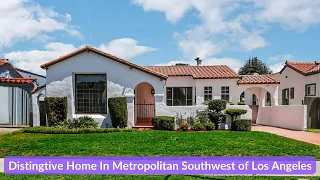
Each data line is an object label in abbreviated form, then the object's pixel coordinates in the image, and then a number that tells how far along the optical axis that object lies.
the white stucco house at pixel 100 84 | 18.84
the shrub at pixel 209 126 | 17.66
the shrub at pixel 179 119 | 18.38
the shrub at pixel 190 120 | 18.20
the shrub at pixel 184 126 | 17.42
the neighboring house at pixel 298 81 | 22.77
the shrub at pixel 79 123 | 17.64
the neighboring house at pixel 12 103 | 21.58
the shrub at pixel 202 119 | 18.17
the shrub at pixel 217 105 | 18.02
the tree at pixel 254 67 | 60.53
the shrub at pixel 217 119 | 18.12
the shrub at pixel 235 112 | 18.06
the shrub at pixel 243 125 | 17.23
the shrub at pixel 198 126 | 17.38
